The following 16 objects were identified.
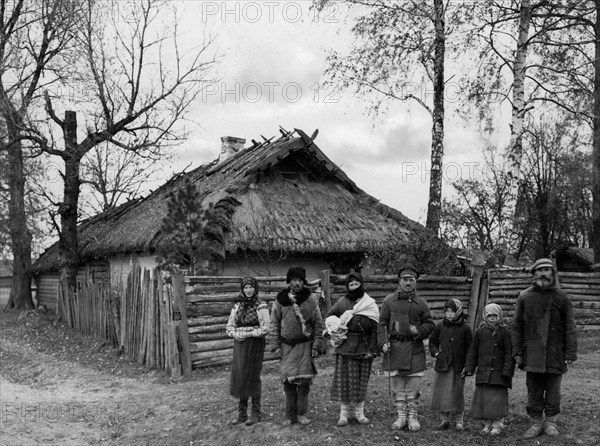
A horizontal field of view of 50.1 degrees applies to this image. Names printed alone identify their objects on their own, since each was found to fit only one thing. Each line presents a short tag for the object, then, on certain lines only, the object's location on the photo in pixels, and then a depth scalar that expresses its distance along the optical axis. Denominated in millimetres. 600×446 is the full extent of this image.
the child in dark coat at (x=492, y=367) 5725
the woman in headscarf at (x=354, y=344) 6074
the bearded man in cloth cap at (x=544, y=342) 5625
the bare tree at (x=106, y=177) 25625
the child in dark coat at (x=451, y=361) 5887
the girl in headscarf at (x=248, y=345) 6520
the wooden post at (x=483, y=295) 11617
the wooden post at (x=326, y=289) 10188
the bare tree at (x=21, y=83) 18469
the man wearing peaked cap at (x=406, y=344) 5957
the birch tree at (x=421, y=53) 14312
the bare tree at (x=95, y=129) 16688
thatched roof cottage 13852
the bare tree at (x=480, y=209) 21542
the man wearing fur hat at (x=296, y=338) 6180
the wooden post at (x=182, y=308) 9086
